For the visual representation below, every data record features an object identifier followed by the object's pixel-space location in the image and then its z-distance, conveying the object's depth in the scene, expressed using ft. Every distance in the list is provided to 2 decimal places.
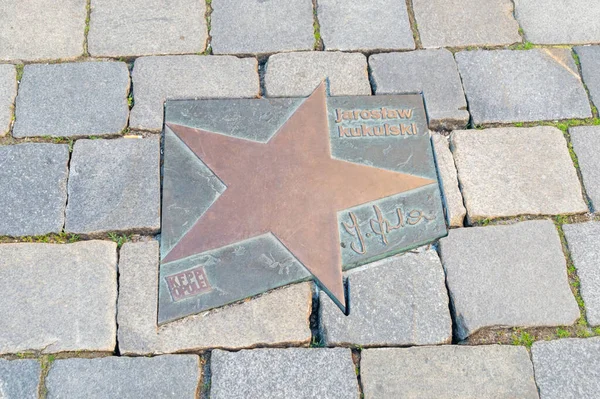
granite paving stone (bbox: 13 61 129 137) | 8.37
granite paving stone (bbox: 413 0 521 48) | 9.48
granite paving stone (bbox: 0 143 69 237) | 7.65
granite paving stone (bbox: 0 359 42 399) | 6.69
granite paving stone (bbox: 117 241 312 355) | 7.04
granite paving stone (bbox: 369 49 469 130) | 8.67
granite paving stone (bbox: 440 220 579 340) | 7.27
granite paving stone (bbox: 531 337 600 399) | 6.88
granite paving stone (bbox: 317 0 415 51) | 9.34
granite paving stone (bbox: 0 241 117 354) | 6.98
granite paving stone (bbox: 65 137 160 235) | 7.68
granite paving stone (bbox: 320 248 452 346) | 7.13
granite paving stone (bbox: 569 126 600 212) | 8.18
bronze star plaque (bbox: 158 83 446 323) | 7.34
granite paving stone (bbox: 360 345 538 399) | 6.84
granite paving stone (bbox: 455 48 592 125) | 8.78
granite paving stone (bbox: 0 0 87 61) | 9.05
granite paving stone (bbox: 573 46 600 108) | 9.02
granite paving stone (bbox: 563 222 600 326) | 7.41
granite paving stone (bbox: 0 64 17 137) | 8.41
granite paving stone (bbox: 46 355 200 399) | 6.73
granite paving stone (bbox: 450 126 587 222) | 8.00
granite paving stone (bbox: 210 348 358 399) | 6.81
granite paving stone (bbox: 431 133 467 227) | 7.89
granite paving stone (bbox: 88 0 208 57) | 9.14
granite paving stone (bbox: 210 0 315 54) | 9.25
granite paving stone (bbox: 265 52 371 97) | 8.82
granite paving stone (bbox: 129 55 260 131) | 8.59
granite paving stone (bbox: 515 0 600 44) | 9.59
